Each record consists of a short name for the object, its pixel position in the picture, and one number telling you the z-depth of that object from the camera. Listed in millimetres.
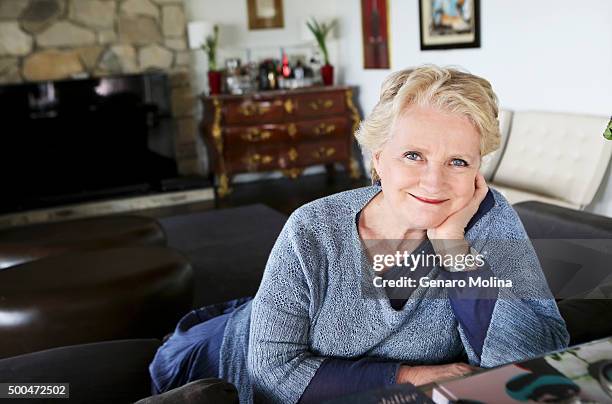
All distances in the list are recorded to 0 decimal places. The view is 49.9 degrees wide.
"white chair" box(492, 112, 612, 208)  3291
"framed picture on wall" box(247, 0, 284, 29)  5973
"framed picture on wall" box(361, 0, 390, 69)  5527
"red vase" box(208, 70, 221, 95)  5613
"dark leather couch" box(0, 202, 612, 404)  1354
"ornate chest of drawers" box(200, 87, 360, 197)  5500
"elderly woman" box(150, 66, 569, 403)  1179
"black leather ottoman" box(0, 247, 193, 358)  2203
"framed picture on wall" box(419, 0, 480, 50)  4434
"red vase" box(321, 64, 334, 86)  5906
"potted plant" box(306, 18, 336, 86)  5887
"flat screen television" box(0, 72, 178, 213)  5039
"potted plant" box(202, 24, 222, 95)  5613
